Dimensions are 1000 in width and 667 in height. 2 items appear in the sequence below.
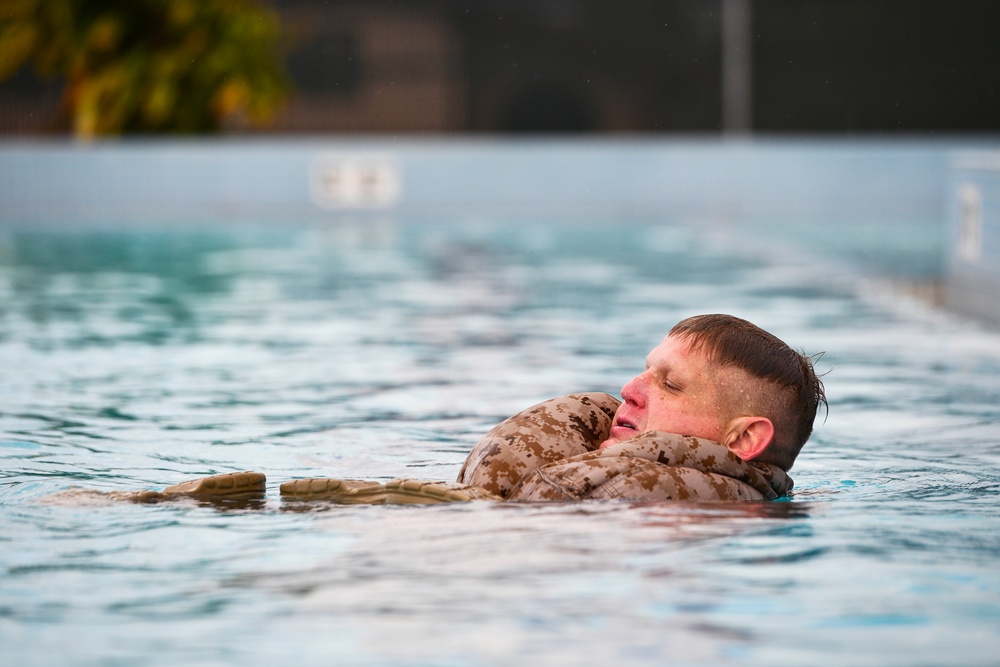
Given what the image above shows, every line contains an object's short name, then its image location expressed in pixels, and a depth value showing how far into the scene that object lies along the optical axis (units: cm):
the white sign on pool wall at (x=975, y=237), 1761
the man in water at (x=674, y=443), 656
